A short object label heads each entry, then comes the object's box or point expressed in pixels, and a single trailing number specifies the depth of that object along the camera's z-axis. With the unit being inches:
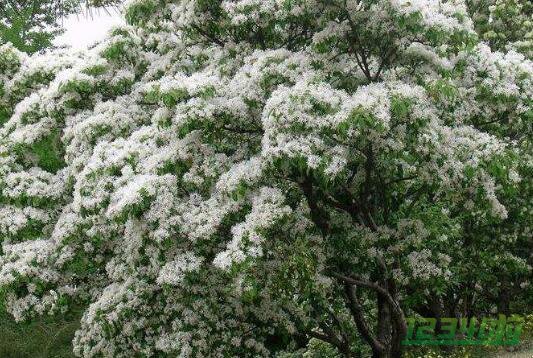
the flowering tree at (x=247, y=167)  293.7
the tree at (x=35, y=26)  237.5
